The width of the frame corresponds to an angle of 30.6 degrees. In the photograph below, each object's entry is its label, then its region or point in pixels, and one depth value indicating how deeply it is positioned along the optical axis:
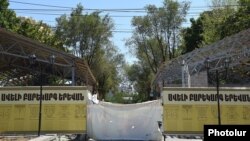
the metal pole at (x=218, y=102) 21.75
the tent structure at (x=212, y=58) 31.56
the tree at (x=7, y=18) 44.62
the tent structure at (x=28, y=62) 30.14
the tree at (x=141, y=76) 84.94
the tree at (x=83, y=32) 68.06
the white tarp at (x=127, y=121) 25.64
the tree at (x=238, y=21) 44.16
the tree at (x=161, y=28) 71.62
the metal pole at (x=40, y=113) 22.05
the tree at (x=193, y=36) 66.31
